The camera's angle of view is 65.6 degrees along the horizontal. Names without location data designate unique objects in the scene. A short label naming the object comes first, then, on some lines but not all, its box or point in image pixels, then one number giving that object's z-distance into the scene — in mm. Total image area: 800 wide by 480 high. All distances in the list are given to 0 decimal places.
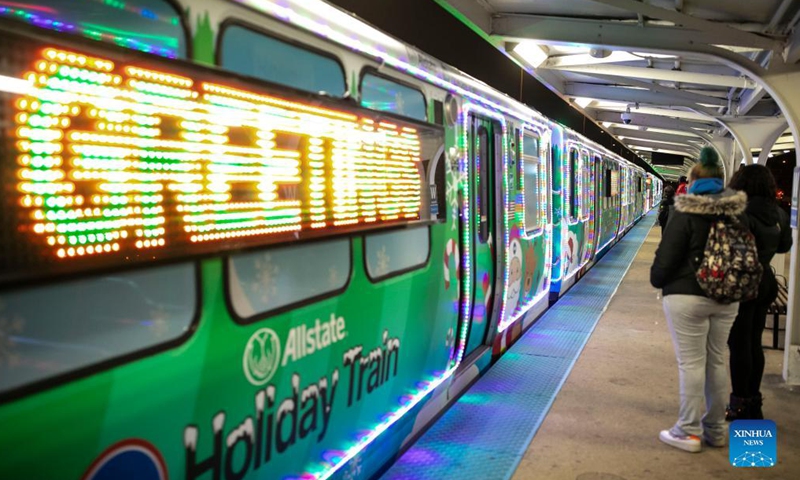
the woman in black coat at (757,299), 3387
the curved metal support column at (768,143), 9250
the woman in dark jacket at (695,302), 3145
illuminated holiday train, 1211
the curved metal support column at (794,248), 4566
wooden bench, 5523
